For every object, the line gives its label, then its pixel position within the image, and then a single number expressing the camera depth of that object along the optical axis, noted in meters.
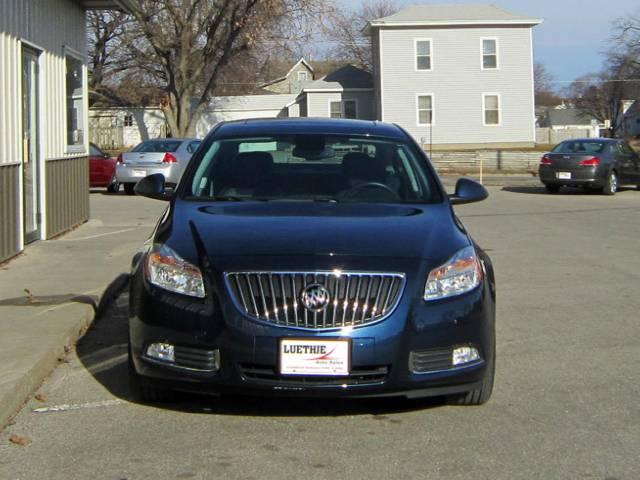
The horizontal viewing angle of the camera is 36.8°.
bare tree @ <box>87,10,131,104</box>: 54.34
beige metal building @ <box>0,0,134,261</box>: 10.80
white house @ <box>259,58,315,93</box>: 90.04
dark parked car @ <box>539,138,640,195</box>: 24.14
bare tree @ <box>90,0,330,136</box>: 39.28
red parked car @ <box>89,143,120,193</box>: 24.23
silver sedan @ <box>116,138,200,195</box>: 23.53
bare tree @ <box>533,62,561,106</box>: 104.81
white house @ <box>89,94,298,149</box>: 59.66
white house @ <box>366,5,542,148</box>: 45.25
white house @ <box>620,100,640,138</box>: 101.44
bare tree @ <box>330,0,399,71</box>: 77.44
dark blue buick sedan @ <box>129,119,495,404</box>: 4.82
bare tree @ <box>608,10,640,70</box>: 66.81
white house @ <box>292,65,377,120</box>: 49.59
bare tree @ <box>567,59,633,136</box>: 86.25
